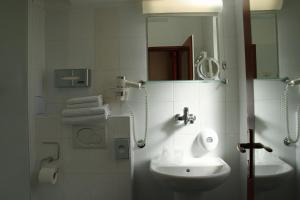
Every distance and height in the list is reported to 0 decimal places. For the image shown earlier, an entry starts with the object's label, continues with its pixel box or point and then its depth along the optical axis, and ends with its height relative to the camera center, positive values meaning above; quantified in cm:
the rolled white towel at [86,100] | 146 +4
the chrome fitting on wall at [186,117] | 158 -9
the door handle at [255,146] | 99 -20
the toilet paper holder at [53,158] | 152 -35
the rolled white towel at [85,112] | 143 -4
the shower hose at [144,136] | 163 -22
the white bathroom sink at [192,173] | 126 -41
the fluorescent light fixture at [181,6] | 162 +71
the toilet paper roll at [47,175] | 142 -43
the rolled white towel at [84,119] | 143 -8
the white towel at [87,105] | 146 +1
